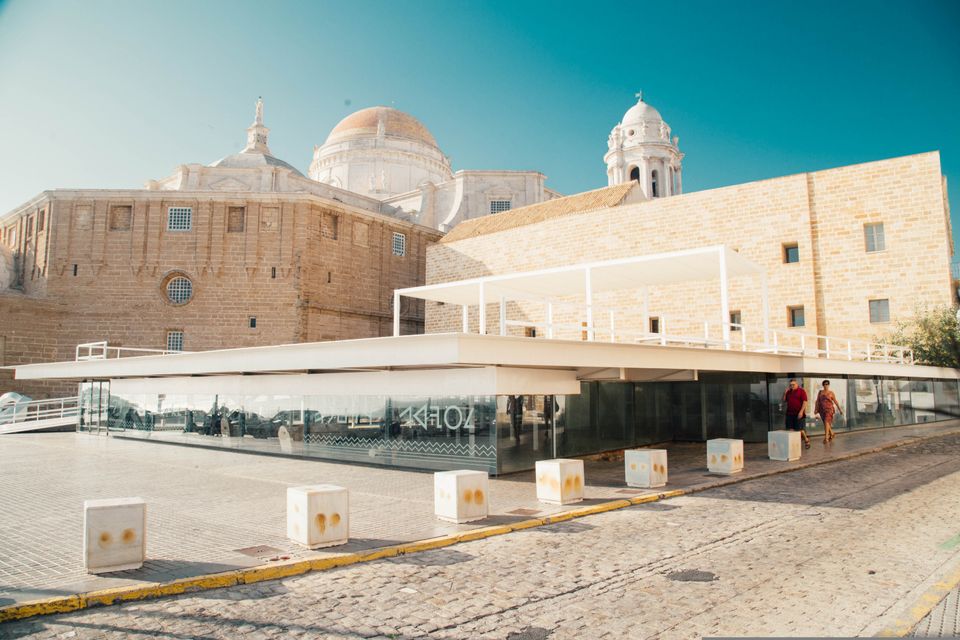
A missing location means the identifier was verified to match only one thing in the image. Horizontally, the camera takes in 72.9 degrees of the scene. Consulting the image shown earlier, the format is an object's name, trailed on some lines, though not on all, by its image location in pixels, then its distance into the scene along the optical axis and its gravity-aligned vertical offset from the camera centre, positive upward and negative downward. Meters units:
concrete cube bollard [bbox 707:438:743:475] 12.17 -1.28
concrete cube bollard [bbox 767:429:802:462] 13.98 -1.23
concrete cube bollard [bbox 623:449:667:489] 10.83 -1.31
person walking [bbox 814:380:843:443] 17.36 -0.53
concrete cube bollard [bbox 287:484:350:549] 7.06 -1.35
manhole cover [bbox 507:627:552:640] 4.68 -1.76
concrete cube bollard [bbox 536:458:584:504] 9.55 -1.35
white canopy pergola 15.82 +3.25
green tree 24.39 +1.92
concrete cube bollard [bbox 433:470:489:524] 8.40 -1.37
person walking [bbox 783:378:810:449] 15.88 -0.45
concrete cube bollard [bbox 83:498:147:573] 6.19 -1.35
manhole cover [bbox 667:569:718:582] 5.95 -1.73
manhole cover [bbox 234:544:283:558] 6.83 -1.67
